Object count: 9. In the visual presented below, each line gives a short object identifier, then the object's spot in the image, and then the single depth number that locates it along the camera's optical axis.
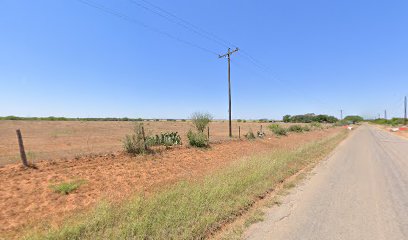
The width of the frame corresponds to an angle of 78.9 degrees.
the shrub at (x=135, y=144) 12.02
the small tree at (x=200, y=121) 21.48
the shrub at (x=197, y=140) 15.97
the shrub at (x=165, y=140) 14.63
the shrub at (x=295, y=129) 42.04
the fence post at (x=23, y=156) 8.62
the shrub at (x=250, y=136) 22.91
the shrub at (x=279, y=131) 31.70
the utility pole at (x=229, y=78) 23.57
